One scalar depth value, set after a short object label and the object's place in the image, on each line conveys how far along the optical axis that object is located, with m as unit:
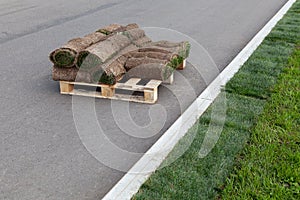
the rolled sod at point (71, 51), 5.21
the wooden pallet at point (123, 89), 5.18
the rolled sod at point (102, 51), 5.12
